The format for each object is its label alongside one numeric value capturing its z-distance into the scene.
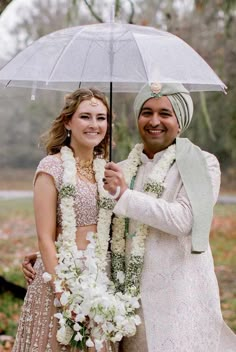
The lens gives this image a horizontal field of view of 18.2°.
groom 3.49
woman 3.48
